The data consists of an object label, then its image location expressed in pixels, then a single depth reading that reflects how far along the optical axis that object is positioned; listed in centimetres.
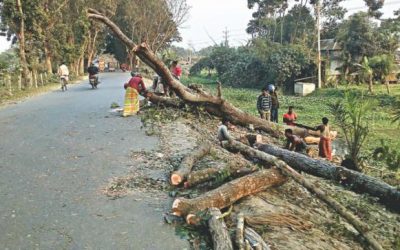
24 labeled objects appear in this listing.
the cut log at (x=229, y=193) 606
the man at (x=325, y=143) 1184
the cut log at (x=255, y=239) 507
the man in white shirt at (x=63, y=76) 2438
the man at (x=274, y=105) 1586
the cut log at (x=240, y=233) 511
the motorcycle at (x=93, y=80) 2570
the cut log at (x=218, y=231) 510
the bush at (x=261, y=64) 3944
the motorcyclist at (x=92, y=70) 2484
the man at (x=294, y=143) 1230
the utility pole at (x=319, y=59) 3719
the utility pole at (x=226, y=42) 5680
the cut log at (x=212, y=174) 739
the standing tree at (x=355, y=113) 1097
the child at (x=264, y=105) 1564
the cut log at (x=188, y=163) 741
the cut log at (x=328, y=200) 607
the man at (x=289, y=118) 1470
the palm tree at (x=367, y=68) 3159
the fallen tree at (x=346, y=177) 838
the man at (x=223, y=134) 1103
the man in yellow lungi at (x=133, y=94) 1424
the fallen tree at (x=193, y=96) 1220
